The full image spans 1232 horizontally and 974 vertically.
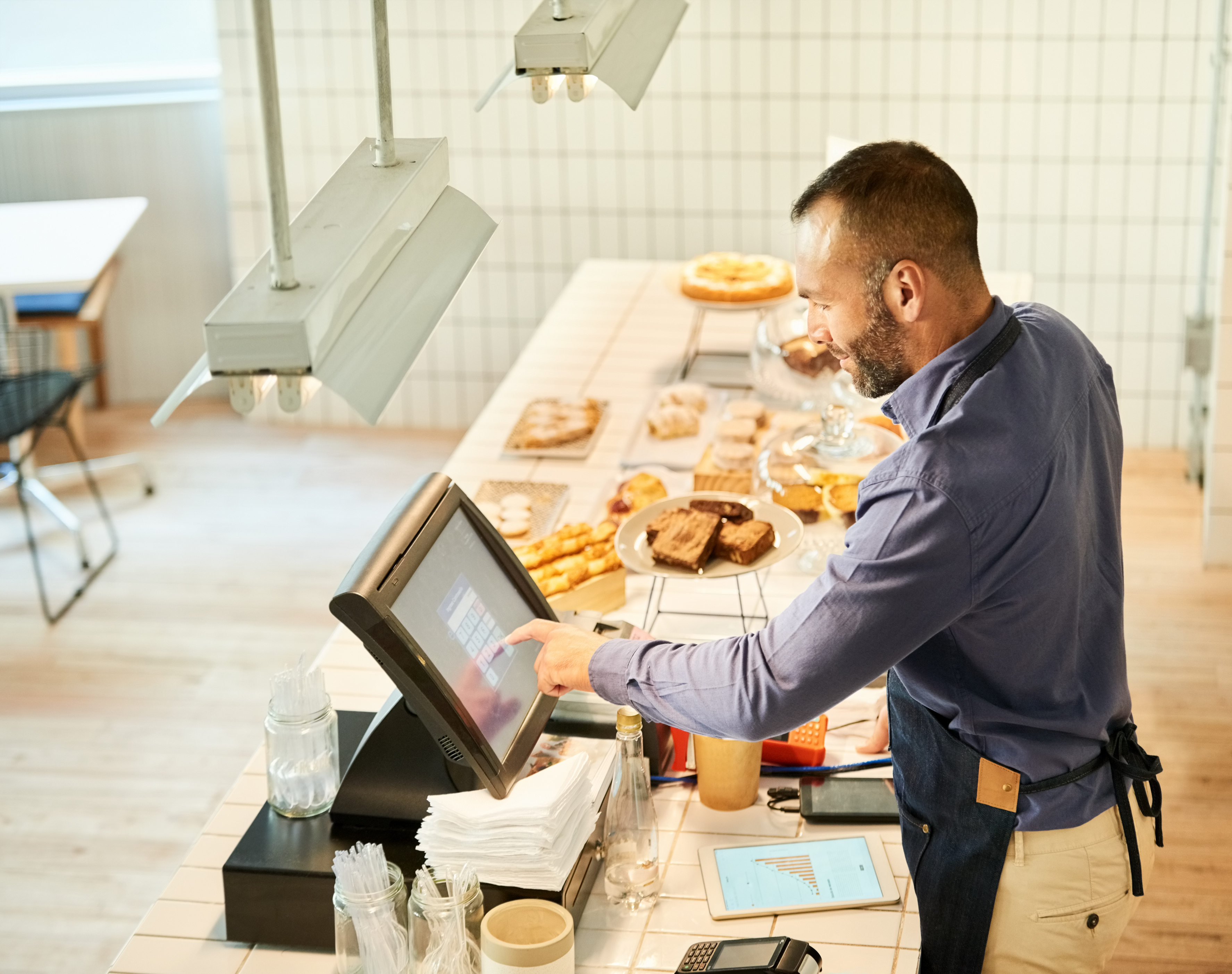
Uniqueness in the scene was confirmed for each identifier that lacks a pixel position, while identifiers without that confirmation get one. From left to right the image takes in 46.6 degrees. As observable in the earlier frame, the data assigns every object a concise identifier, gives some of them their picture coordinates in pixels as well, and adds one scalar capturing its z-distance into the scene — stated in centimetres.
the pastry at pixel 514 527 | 304
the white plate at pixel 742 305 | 392
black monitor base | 184
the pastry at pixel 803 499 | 298
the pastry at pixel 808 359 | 348
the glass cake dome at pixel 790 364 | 349
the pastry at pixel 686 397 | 371
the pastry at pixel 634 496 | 309
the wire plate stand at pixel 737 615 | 266
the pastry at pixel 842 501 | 294
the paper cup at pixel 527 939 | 162
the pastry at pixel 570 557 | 272
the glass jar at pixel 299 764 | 194
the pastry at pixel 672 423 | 355
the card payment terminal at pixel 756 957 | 163
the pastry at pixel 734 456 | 322
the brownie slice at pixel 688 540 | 235
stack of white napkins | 175
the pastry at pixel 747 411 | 354
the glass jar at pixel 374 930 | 164
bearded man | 158
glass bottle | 190
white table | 478
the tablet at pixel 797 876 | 191
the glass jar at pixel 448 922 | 164
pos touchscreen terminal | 169
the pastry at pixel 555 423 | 354
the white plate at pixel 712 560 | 234
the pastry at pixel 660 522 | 244
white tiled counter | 183
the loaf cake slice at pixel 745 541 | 236
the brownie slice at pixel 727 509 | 249
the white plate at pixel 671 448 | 343
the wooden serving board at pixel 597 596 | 269
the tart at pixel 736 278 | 394
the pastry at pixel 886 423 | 326
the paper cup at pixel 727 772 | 210
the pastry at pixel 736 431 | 340
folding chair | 452
